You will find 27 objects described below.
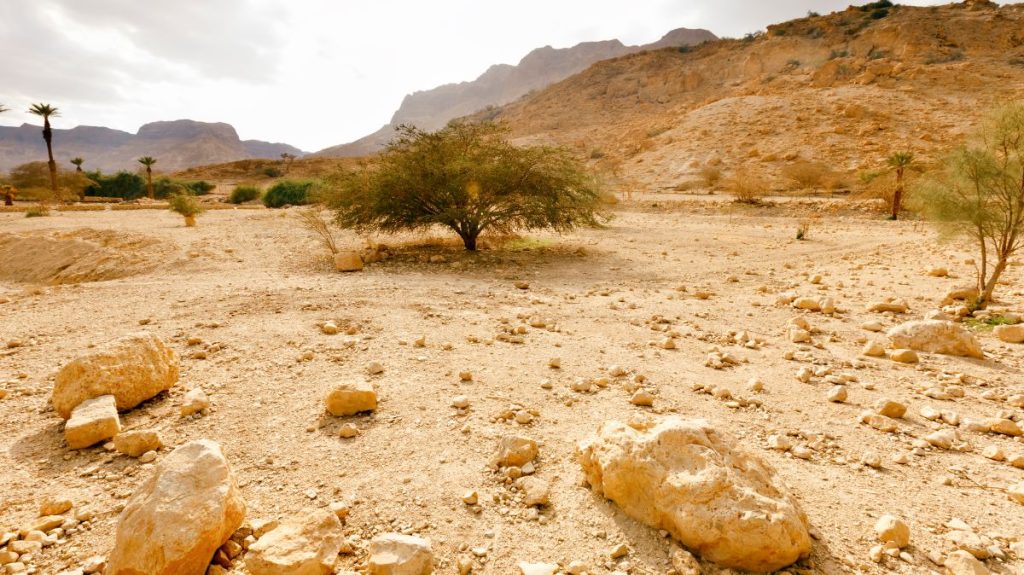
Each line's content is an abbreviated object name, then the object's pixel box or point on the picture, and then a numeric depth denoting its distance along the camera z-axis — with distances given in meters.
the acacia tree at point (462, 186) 10.40
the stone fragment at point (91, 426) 2.94
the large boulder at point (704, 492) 1.97
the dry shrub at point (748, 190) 20.36
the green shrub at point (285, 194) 26.73
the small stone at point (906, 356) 4.38
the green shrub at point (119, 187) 40.06
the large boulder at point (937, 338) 4.50
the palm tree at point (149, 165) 37.10
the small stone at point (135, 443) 2.86
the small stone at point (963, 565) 1.93
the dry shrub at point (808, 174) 23.86
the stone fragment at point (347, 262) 8.86
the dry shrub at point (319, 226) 10.09
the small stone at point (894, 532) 2.11
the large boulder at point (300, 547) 1.92
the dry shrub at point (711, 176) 27.38
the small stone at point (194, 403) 3.36
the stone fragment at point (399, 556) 1.94
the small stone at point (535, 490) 2.42
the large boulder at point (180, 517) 1.89
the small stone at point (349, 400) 3.33
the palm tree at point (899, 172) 16.31
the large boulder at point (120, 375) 3.25
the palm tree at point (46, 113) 33.69
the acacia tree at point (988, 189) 5.74
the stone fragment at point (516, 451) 2.75
